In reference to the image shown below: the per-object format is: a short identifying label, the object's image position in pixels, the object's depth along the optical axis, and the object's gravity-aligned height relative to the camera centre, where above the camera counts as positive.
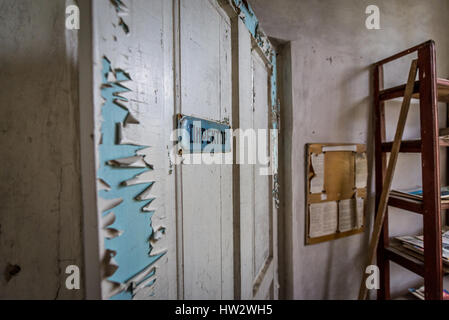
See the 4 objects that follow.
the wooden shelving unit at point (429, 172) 0.81 -0.07
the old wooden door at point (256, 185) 0.57 -0.10
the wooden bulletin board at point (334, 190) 1.00 -0.18
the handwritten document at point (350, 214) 1.06 -0.33
